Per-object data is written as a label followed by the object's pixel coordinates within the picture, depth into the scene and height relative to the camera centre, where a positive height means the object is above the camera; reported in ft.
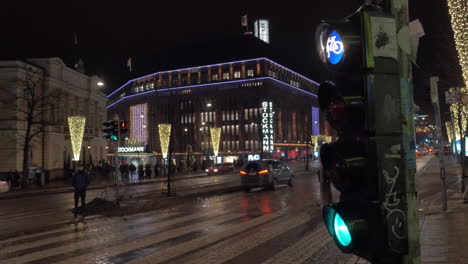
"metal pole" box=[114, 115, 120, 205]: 54.20 -2.46
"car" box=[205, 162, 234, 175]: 161.29 -4.80
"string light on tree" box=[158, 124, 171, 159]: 143.02 +7.36
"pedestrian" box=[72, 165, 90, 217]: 51.24 -2.73
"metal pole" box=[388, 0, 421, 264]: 8.33 +0.20
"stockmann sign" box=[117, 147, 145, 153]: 181.16 +4.03
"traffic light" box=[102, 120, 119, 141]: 56.68 +3.90
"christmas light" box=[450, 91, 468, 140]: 95.50 +8.85
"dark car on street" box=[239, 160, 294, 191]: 75.51 -3.59
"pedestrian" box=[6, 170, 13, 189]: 102.82 -3.97
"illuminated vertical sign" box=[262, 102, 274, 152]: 321.32 +22.62
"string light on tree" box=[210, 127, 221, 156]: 190.70 +9.46
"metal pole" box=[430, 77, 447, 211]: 40.45 -0.33
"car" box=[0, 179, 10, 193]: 89.15 -5.22
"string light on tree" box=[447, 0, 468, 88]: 49.03 +14.57
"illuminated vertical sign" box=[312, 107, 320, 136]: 424.46 +31.50
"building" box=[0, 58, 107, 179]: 129.18 +16.67
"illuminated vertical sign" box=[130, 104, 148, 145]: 399.44 +35.04
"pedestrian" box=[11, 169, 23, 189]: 102.17 -4.48
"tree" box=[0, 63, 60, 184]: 128.16 +19.32
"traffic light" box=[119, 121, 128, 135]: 57.56 +4.43
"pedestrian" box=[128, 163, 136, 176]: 152.24 -3.47
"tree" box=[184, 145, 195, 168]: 198.59 -1.06
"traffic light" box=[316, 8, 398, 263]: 8.15 +0.06
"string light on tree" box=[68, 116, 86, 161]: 120.88 +8.28
